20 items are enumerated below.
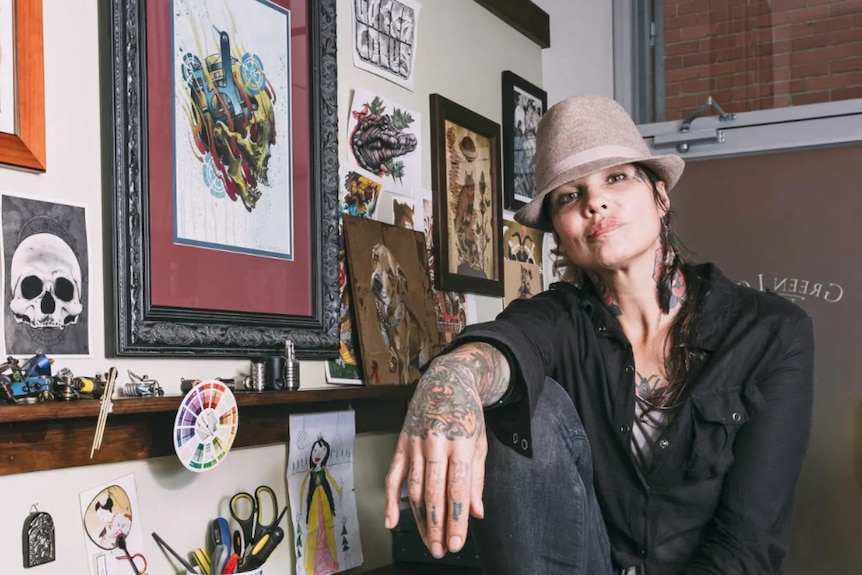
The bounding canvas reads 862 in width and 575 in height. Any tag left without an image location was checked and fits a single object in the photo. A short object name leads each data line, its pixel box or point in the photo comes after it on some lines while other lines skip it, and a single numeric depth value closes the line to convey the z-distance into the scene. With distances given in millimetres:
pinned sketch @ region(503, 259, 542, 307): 2730
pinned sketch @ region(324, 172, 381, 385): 1953
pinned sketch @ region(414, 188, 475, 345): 2301
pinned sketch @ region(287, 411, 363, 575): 1833
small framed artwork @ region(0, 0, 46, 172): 1307
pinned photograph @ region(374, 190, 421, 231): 2137
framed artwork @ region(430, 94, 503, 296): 2350
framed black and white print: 2748
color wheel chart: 1478
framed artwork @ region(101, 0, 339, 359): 1471
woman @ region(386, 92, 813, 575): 1508
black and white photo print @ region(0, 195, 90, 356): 1308
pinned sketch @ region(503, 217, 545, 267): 2756
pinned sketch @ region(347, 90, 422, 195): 2066
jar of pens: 1564
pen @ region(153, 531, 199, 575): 1518
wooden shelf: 1277
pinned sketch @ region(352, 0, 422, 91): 2098
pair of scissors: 1661
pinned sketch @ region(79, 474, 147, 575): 1412
